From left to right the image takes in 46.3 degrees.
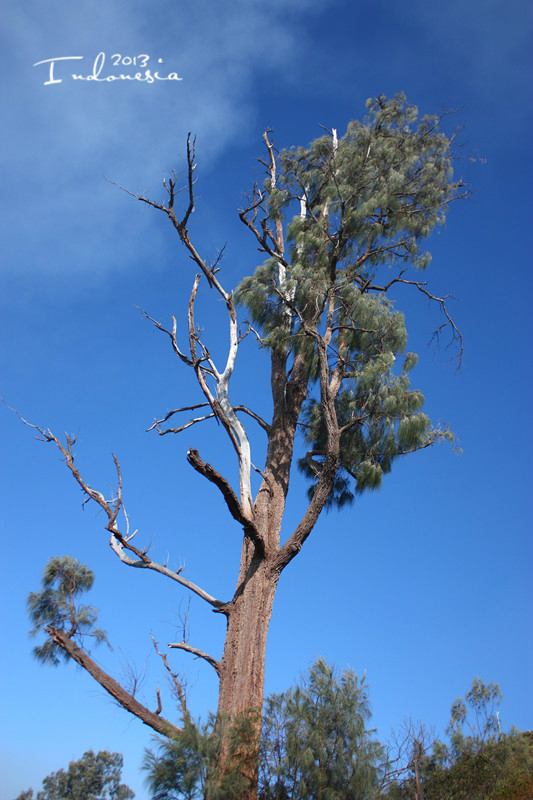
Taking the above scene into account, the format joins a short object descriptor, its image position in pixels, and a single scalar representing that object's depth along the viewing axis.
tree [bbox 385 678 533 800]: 7.16
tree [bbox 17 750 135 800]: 28.33
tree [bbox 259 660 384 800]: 5.42
